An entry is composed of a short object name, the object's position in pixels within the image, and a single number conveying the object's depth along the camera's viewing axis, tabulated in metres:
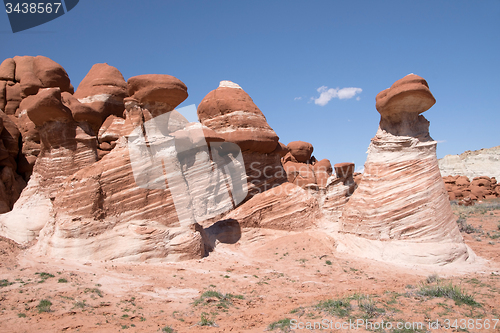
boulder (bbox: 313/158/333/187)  20.88
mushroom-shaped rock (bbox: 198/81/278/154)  14.55
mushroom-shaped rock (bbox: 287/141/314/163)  26.57
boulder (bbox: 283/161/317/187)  20.92
